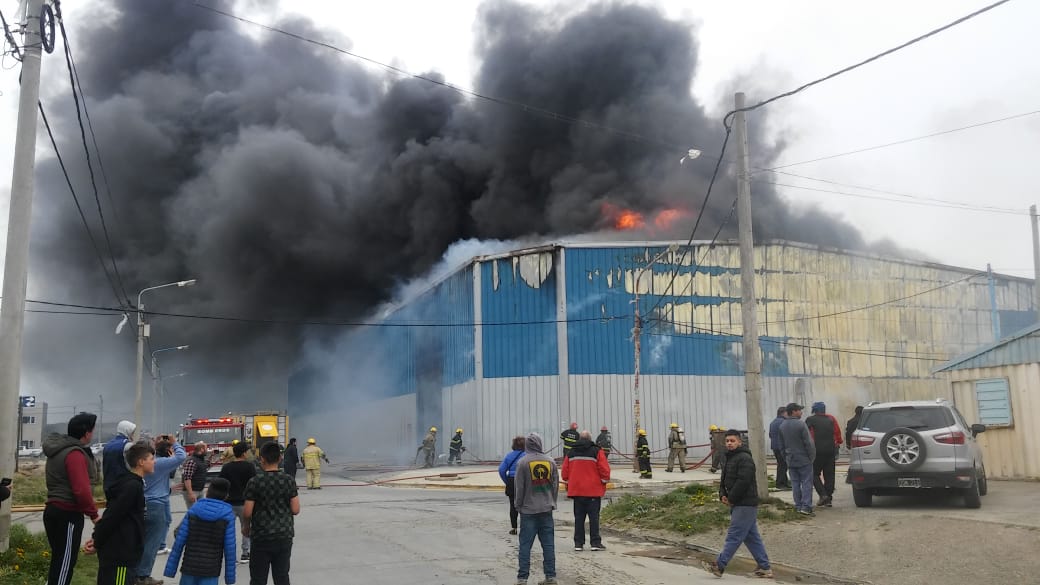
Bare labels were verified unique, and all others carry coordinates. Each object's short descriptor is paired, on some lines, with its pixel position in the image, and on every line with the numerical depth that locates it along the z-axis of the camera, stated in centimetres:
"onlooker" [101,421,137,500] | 781
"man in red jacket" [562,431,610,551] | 991
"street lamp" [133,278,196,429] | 2819
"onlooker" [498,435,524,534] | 1087
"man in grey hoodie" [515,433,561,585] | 784
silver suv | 1092
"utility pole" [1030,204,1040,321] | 2658
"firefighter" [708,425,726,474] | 2170
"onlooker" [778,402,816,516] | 1105
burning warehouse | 3112
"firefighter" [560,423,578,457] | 1255
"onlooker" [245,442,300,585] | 615
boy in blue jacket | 564
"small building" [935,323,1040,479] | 1475
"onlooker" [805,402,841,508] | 1189
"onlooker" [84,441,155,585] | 572
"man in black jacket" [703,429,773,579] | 823
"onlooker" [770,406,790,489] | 1230
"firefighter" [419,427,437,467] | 3028
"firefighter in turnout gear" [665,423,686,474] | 2325
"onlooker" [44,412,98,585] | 626
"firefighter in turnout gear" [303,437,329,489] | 2161
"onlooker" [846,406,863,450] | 1333
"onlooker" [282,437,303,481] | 2103
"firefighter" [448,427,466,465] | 3014
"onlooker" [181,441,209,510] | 966
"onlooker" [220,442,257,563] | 841
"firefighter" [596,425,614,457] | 2348
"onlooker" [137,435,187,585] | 800
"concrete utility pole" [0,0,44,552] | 905
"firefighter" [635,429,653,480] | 2141
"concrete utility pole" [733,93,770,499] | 1215
